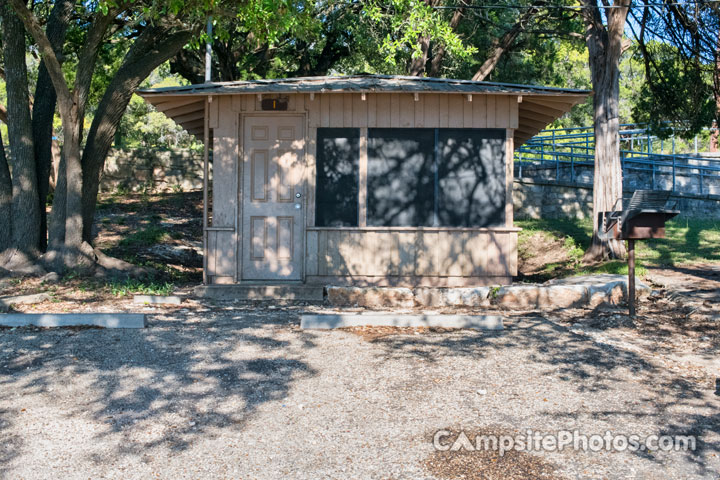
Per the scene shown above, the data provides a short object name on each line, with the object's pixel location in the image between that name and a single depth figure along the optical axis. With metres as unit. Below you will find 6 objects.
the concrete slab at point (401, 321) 7.15
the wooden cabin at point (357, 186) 9.64
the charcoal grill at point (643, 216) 7.15
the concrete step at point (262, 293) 9.42
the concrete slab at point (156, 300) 8.71
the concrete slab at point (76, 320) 6.88
